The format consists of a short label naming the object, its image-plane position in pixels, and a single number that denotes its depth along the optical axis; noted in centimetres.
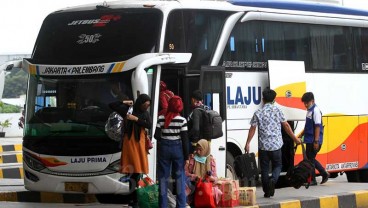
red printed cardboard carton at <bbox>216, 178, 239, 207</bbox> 1206
